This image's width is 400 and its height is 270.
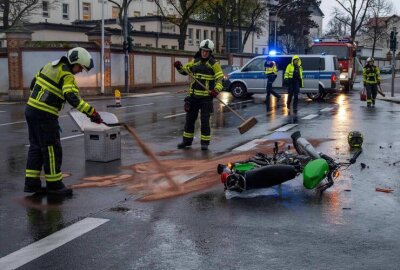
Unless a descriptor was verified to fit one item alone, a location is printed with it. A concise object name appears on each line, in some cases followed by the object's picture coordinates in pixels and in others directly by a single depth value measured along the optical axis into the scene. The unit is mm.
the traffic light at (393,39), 26186
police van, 23844
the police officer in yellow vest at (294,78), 18203
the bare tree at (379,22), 83688
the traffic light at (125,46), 31100
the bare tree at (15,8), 37038
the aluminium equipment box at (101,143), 9008
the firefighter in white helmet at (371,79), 19781
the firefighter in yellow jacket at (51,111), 6555
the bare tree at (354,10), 67812
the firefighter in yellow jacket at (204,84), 10328
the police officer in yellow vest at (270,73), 21125
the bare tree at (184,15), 46847
